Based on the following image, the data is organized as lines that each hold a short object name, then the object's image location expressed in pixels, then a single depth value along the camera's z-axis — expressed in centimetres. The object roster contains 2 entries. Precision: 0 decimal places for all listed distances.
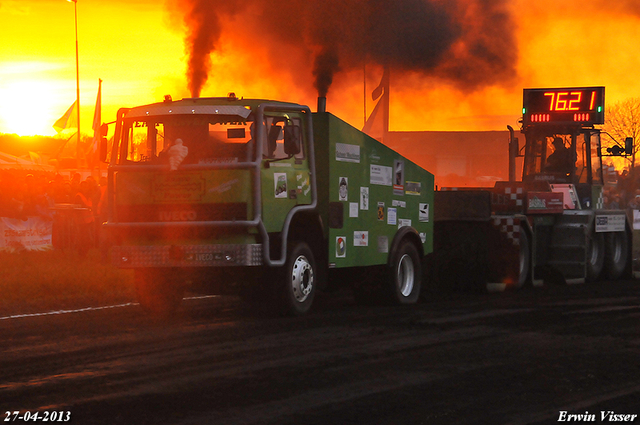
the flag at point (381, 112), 2531
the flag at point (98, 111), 3668
